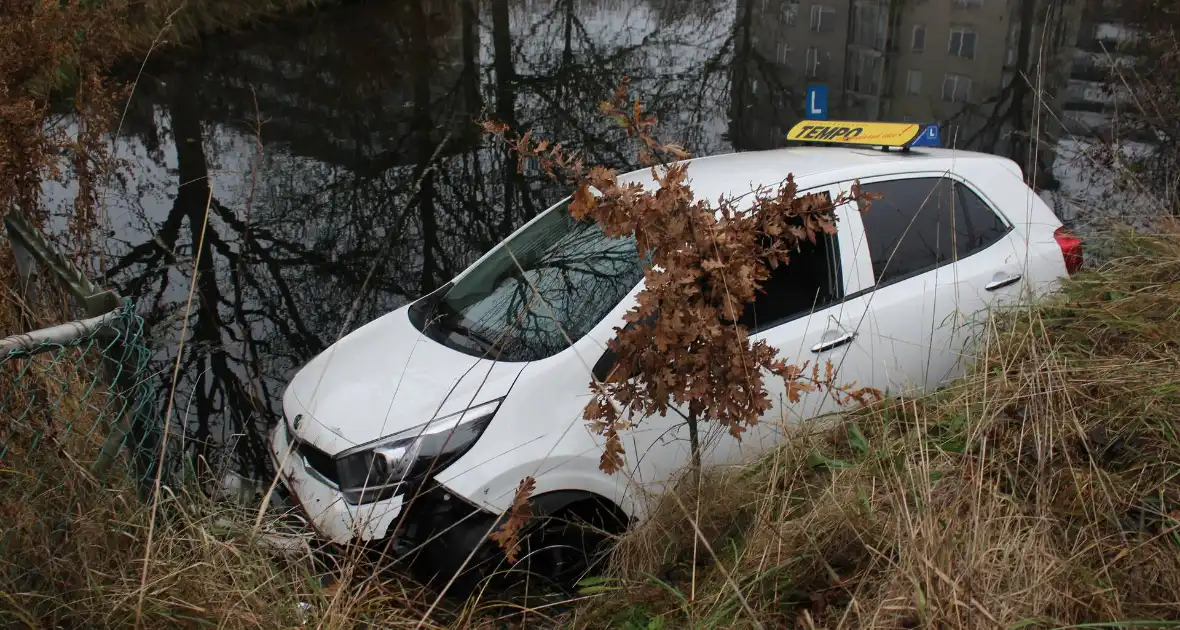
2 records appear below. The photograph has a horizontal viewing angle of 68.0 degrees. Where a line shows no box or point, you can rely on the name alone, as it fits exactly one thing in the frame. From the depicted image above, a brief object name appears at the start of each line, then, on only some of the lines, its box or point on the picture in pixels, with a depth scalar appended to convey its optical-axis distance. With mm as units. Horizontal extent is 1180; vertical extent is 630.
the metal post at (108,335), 2635
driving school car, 3232
